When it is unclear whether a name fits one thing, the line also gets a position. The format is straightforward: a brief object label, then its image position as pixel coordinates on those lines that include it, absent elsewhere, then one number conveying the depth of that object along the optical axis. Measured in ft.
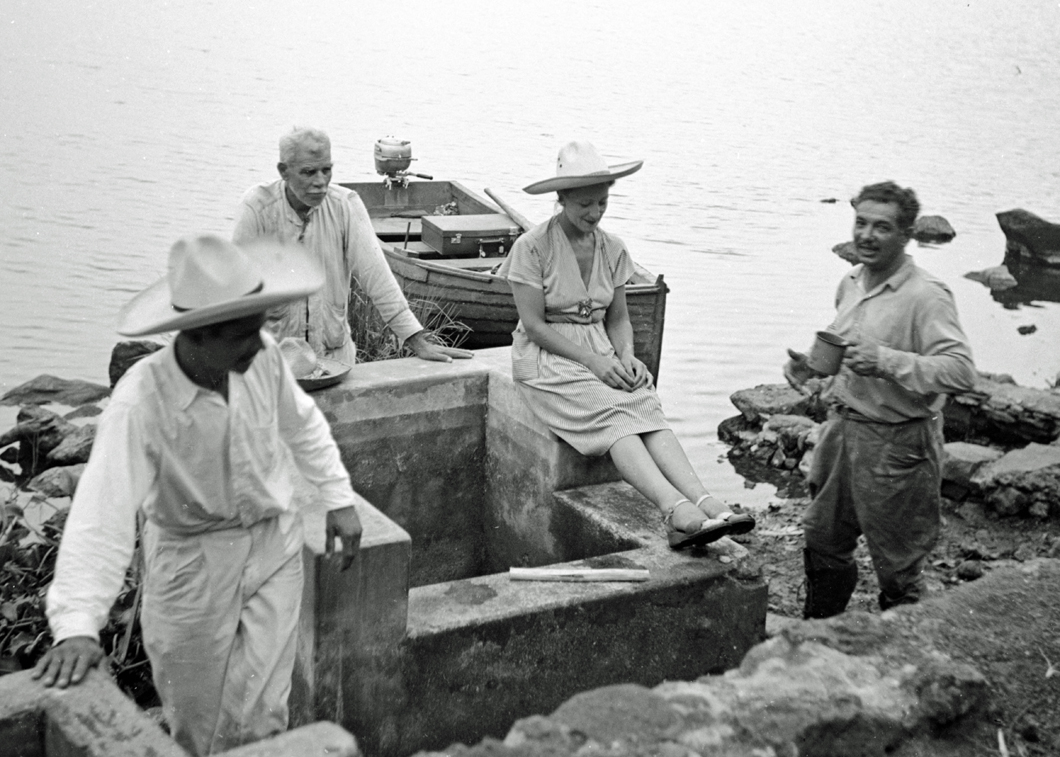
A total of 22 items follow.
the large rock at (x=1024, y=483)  26.00
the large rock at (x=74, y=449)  31.04
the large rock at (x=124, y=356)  36.19
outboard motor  45.96
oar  40.67
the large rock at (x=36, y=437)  31.94
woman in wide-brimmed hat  16.87
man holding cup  14.25
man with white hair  17.62
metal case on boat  40.40
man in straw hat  9.91
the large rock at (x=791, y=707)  8.45
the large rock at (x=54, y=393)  36.94
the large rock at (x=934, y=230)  66.69
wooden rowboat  34.76
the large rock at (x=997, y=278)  58.70
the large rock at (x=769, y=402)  36.19
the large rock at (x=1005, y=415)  31.17
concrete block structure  13.69
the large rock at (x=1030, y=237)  61.53
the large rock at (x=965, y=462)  27.30
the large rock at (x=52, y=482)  25.60
